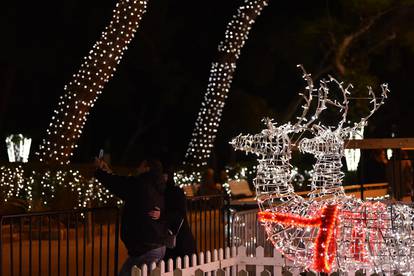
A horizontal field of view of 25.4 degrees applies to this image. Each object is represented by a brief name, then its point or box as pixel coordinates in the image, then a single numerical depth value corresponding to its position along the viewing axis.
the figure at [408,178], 22.06
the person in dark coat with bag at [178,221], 9.02
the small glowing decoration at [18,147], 23.77
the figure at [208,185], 17.98
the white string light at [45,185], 17.11
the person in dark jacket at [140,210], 8.69
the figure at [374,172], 35.09
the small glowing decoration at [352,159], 23.18
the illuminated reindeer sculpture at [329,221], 8.08
